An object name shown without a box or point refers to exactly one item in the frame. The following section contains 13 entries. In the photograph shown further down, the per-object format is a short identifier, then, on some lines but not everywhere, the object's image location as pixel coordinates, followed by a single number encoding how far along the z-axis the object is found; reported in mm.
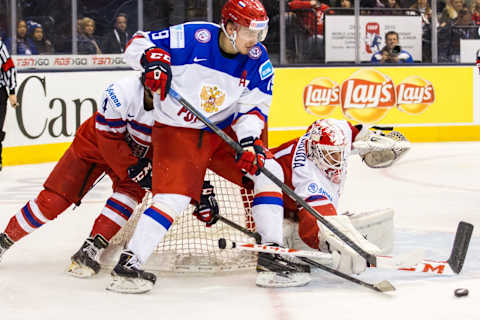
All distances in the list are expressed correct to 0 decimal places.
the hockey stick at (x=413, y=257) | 5477
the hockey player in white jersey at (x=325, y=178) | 5566
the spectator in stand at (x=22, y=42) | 14039
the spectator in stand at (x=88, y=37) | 14461
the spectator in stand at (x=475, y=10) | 17109
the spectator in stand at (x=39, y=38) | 14094
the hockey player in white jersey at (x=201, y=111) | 5348
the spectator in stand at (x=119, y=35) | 14719
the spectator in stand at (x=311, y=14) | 16047
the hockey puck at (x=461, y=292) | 5125
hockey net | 6117
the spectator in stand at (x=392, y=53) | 16328
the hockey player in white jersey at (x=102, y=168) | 5961
